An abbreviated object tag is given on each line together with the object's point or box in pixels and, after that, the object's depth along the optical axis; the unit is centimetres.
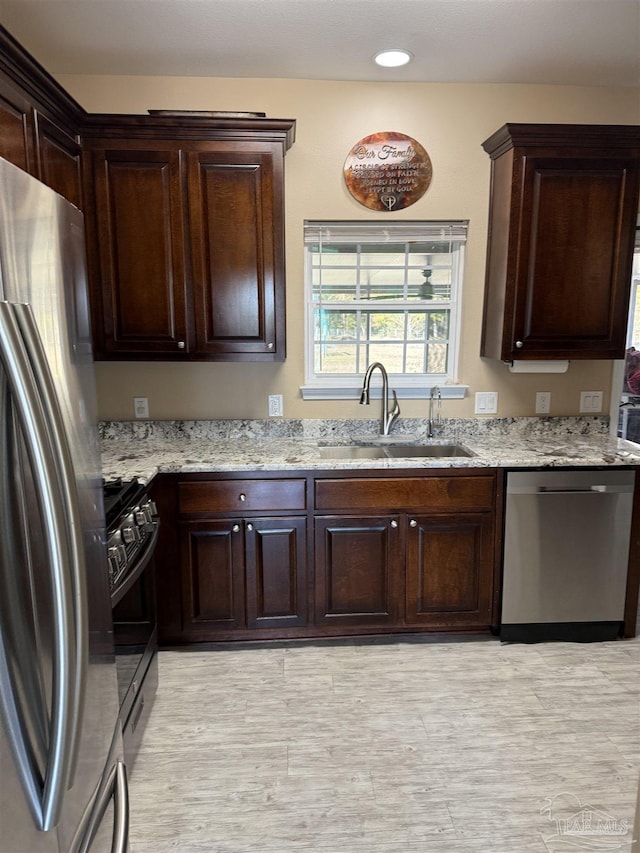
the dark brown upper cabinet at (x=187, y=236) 255
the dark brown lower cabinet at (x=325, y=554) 259
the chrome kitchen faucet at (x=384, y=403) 295
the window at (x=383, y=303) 303
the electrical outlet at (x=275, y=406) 310
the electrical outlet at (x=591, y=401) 318
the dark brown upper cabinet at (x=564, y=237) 265
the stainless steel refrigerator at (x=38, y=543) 72
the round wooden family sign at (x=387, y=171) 292
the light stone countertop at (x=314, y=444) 258
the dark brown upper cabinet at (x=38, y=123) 182
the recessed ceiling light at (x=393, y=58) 257
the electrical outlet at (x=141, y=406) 305
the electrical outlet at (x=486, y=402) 316
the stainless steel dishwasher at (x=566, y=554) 263
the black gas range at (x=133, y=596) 181
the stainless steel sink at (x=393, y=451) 302
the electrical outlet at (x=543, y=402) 318
